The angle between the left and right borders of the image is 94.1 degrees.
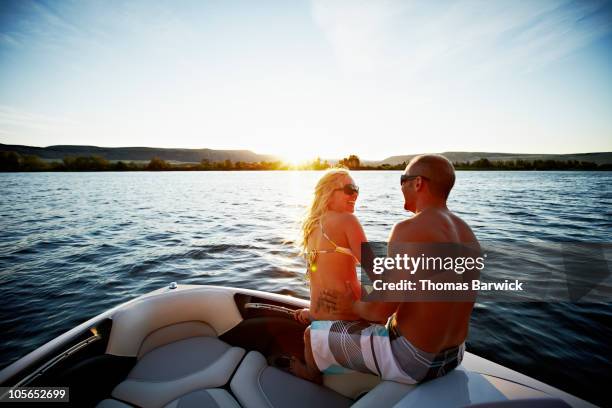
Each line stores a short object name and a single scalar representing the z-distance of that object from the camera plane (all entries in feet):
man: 6.05
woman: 8.04
